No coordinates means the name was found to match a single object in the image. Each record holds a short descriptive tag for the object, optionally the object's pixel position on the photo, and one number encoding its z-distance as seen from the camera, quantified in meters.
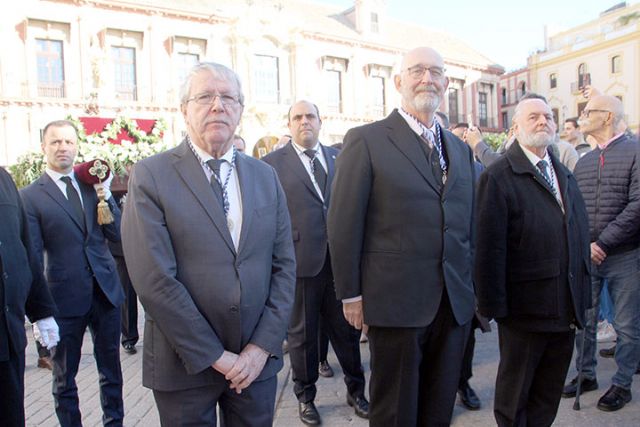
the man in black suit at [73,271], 3.43
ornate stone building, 20.88
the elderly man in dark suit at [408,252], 2.68
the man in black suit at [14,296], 2.51
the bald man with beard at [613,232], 3.90
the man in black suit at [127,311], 5.82
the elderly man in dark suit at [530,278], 3.01
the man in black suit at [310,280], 3.87
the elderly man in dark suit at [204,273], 2.09
